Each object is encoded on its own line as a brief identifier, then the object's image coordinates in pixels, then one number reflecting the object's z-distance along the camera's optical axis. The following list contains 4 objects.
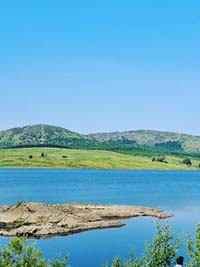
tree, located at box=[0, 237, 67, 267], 26.56
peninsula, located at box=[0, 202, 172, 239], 79.42
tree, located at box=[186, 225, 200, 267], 28.77
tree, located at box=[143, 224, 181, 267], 30.31
